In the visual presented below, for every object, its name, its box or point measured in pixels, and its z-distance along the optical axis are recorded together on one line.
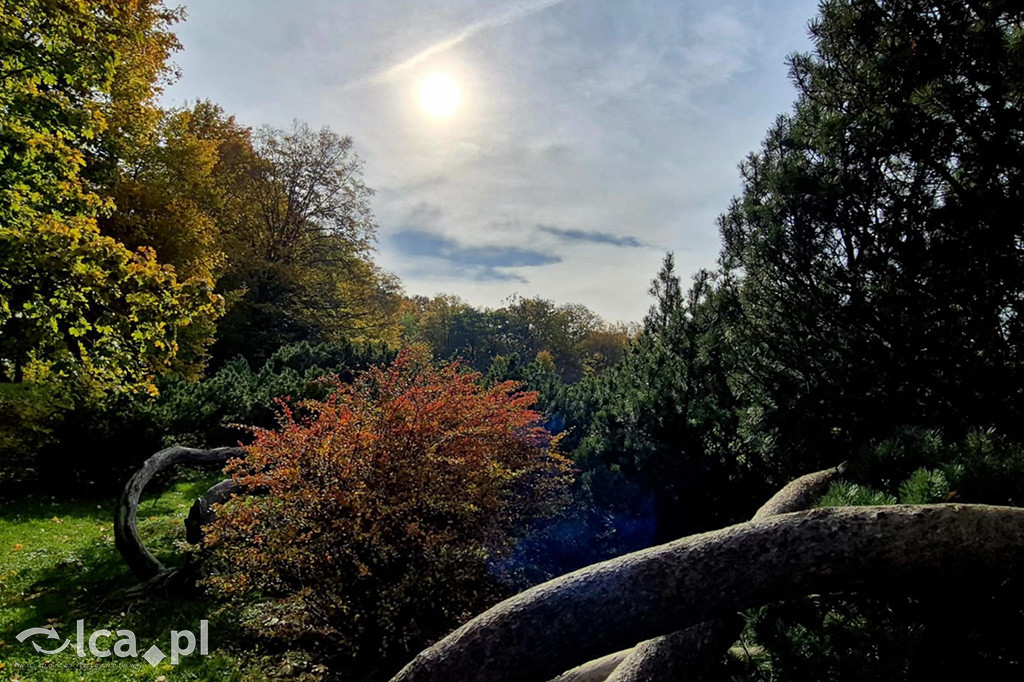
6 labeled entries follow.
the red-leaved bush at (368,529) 3.88
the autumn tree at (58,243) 5.29
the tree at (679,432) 4.54
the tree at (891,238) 2.56
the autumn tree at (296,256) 19.16
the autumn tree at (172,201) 11.27
